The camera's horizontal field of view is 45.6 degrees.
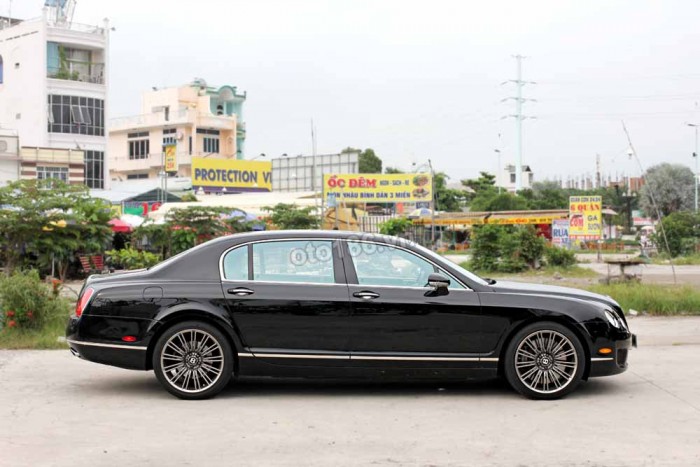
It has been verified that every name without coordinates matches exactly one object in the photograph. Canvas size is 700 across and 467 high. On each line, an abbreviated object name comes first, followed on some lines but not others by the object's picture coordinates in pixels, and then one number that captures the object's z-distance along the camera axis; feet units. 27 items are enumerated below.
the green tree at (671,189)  260.42
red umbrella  95.44
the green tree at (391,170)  331.47
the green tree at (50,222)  76.89
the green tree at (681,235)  127.85
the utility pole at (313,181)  190.71
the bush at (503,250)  88.02
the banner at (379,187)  163.53
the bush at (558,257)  90.48
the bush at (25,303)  33.78
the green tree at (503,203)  247.29
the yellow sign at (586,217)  111.45
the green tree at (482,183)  337.09
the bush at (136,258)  65.87
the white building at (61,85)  190.60
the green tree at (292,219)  99.81
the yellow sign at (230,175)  207.21
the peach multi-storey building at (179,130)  280.51
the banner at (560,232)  128.26
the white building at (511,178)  435.33
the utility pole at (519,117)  311.47
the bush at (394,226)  121.08
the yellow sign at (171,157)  215.31
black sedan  23.49
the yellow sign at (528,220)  167.22
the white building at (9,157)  171.73
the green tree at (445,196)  284.00
